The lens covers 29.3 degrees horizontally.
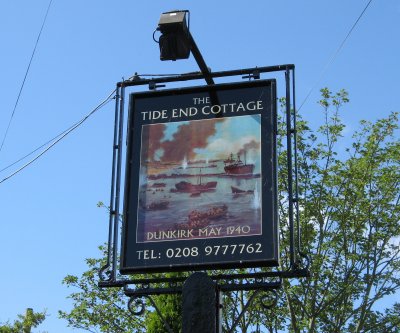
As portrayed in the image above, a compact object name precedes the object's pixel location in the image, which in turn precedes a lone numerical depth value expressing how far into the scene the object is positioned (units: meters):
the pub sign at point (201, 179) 7.00
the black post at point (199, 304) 6.21
